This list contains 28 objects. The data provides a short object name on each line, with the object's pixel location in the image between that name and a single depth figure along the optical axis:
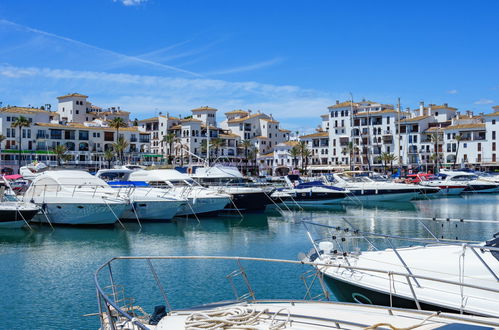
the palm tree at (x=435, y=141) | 99.21
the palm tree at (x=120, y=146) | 95.91
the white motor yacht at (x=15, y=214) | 31.18
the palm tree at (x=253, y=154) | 116.59
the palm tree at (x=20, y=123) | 85.03
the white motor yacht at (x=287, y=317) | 7.46
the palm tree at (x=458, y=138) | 96.82
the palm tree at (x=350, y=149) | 103.12
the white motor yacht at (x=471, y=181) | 70.00
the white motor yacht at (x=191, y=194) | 39.09
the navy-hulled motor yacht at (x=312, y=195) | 51.22
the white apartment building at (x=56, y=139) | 92.19
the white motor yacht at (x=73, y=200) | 32.53
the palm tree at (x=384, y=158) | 99.50
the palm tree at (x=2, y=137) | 88.43
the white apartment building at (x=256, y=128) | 121.69
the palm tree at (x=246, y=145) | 115.86
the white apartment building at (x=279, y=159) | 115.56
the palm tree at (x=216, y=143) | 107.69
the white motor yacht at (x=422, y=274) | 10.33
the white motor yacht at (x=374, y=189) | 54.69
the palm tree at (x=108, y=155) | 94.56
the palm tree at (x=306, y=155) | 109.19
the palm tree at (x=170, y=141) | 111.06
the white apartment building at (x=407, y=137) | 99.00
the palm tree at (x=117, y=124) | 96.31
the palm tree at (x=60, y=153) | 91.56
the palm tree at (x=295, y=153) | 110.75
